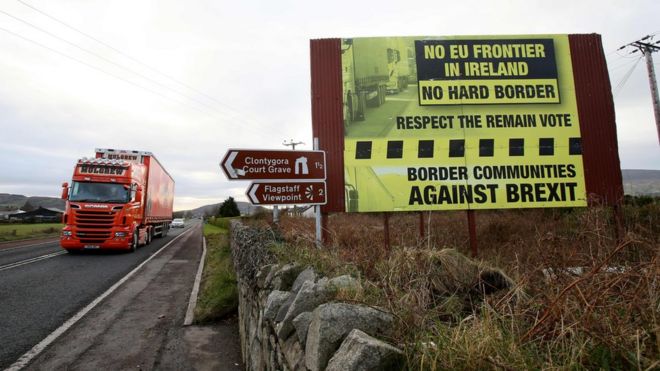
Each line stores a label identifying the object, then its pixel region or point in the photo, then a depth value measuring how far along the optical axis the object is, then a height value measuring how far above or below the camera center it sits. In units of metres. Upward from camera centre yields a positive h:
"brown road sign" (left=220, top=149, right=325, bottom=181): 5.78 +0.87
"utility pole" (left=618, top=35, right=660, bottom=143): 17.39 +7.16
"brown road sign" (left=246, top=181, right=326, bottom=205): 5.87 +0.40
